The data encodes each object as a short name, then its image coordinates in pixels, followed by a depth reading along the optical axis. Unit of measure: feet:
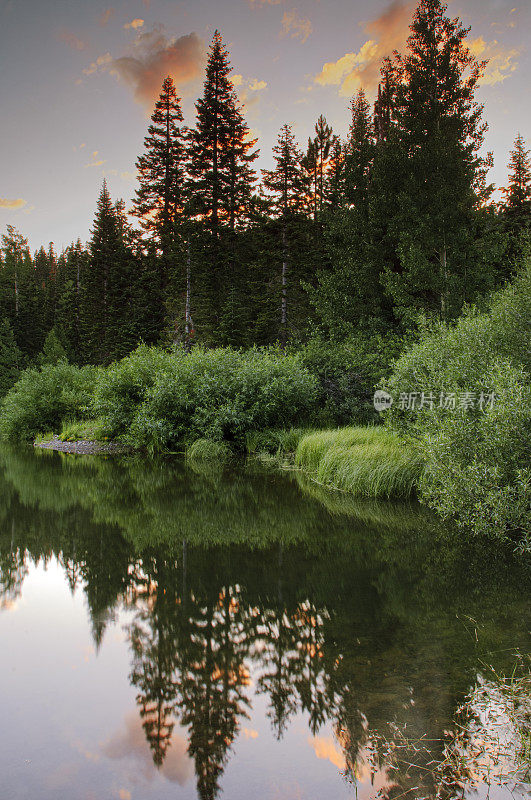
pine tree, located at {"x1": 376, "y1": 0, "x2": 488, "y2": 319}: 55.98
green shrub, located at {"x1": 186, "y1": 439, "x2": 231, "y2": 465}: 50.67
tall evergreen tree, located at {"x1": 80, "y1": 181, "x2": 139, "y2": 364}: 119.55
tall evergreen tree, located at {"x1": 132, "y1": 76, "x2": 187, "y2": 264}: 110.93
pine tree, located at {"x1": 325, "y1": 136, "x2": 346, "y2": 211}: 87.76
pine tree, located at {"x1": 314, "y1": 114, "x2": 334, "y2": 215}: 100.83
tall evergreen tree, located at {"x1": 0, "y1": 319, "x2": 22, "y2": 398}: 119.96
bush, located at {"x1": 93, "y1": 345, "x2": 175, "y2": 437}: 57.82
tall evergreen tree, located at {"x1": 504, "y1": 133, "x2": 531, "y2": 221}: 94.91
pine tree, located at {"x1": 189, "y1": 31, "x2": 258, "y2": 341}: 95.25
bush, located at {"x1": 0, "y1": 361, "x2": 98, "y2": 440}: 71.51
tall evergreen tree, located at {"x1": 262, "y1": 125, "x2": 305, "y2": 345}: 83.76
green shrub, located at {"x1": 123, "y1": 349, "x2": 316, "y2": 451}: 51.34
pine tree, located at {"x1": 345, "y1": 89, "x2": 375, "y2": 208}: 68.54
